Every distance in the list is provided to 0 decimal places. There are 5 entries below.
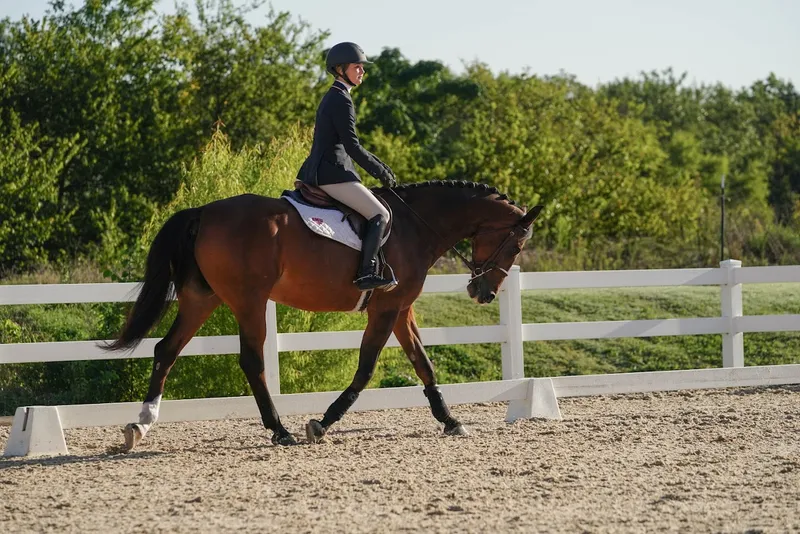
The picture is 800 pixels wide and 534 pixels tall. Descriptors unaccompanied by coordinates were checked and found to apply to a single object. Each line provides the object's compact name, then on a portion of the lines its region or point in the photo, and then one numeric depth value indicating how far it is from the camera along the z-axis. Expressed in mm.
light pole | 40562
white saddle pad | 13526
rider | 13633
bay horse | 13242
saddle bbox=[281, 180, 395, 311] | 13570
